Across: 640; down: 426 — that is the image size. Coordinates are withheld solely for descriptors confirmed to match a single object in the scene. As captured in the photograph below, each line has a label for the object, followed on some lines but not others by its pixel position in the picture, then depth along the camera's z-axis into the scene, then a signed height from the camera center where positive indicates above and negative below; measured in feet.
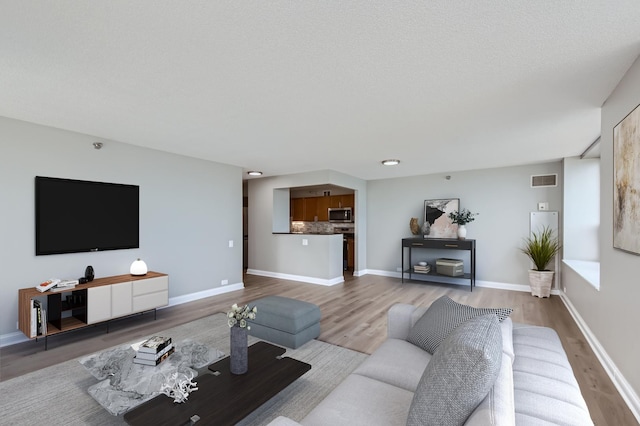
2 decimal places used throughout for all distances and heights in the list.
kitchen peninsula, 20.76 -1.92
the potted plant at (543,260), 16.89 -2.70
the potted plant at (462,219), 19.93 -0.41
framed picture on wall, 6.63 +0.72
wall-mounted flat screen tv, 11.24 -0.09
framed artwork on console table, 20.83 -0.37
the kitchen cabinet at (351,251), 26.81 -3.42
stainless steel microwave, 27.50 -0.08
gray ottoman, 10.12 -3.84
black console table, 19.07 -2.94
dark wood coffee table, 5.38 -3.74
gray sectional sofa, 3.60 -2.71
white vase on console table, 19.89 -1.28
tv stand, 10.19 -3.39
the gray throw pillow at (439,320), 6.29 -2.40
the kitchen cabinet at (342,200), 28.07 +1.23
